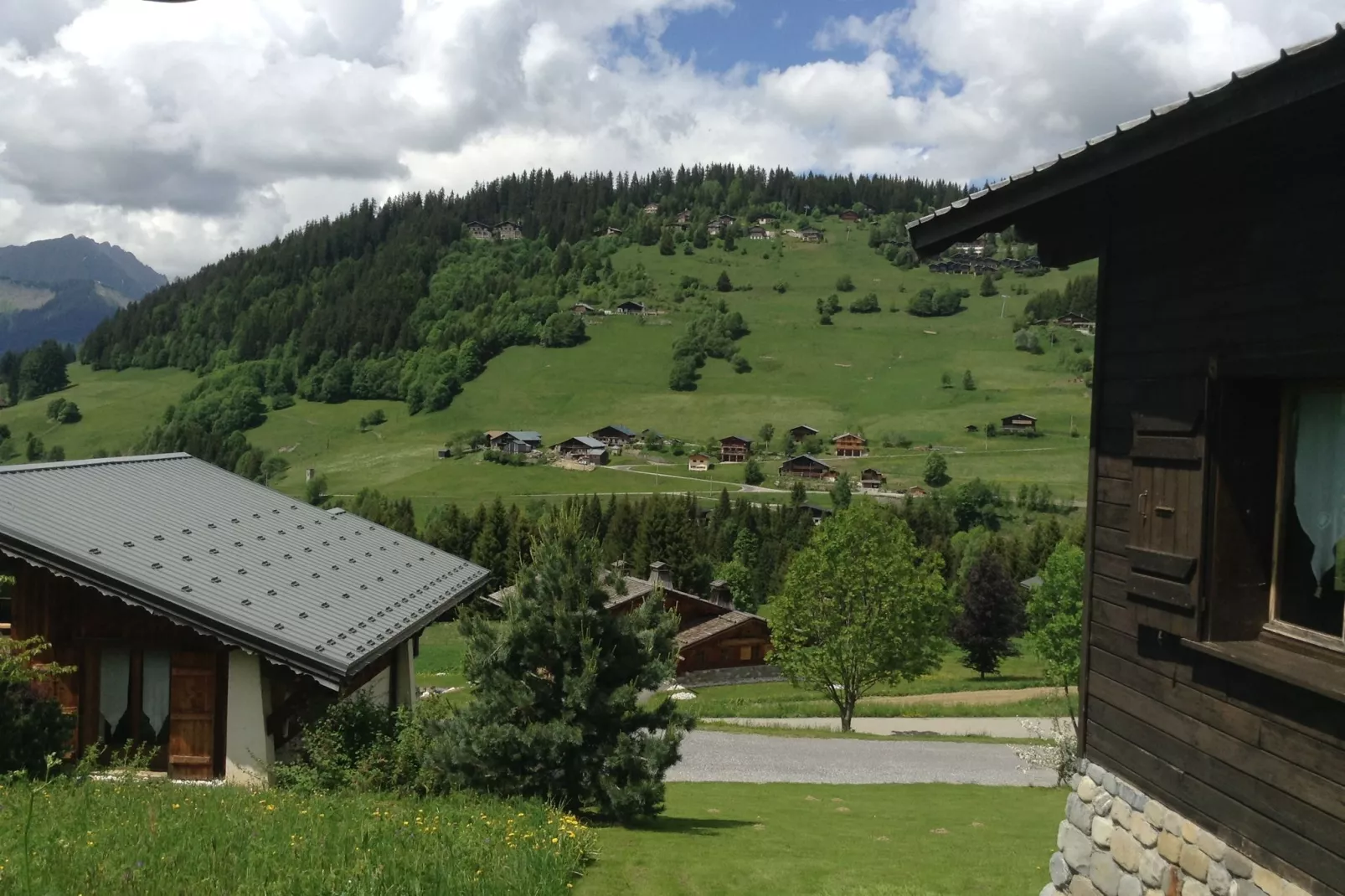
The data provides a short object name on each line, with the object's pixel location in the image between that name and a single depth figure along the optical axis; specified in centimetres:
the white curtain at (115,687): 1377
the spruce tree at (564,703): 1194
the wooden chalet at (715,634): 6172
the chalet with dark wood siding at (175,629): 1298
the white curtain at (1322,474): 495
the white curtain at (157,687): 1369
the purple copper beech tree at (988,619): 5894
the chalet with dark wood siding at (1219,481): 475
